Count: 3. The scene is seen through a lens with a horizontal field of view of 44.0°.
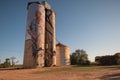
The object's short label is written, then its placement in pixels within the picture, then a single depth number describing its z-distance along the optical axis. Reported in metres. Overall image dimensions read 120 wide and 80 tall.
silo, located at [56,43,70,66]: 53.98
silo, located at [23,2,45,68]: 38.72
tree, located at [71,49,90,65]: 71.46
